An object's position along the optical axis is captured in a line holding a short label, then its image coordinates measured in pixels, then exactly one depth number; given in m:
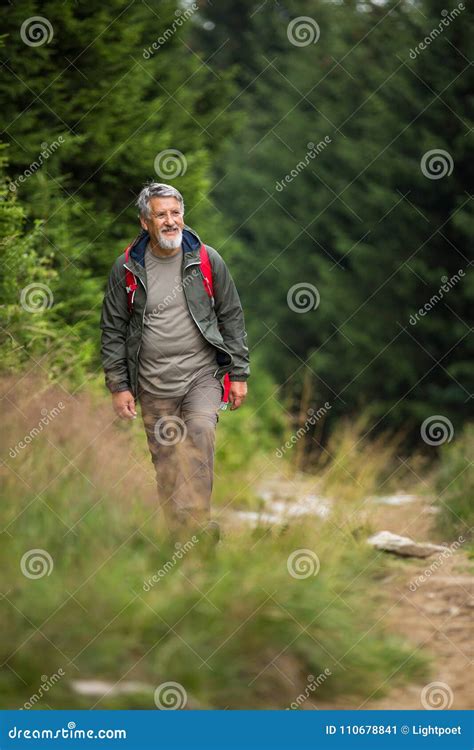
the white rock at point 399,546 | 13.69
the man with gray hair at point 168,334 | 12.29
